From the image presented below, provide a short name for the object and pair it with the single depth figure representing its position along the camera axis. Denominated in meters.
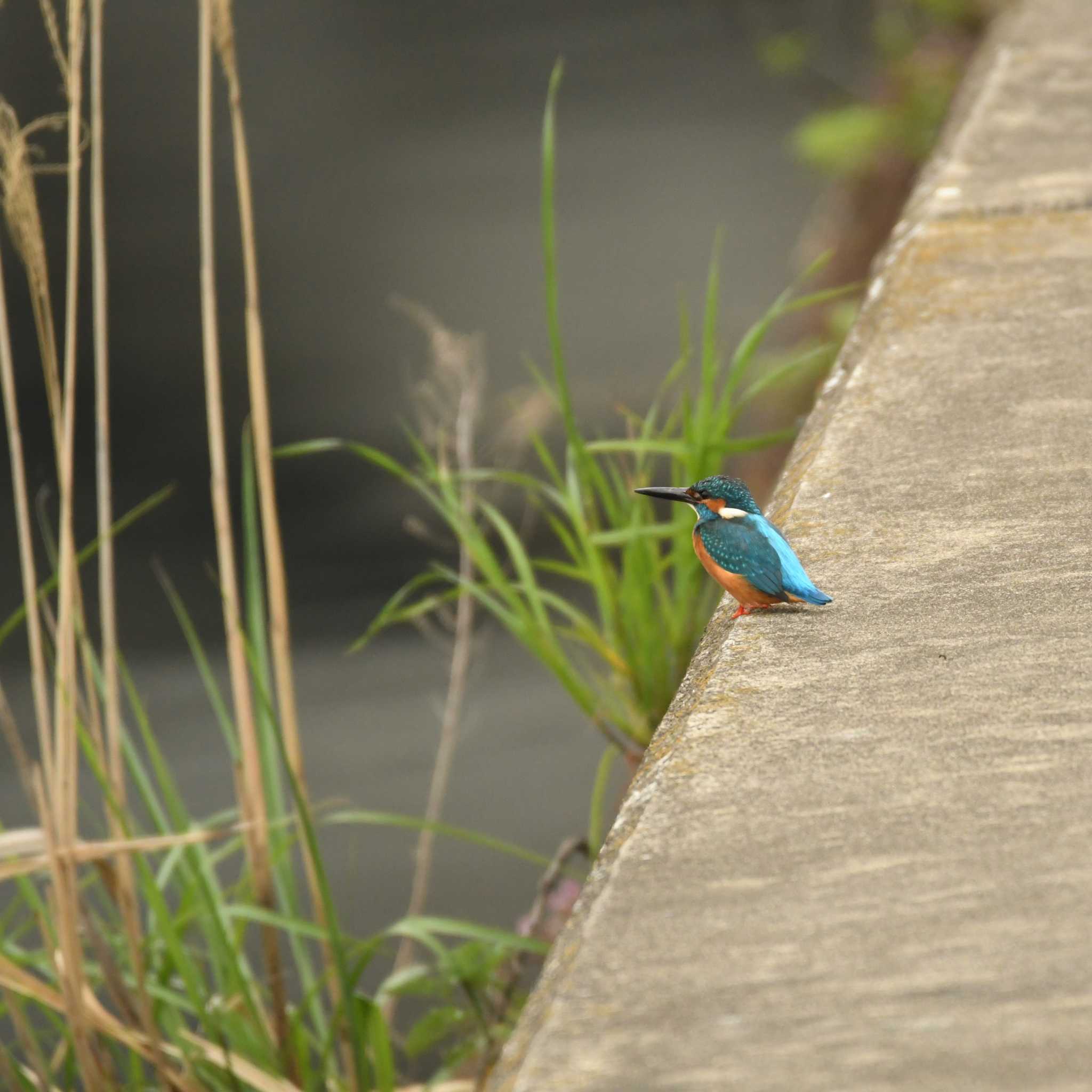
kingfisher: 13.92
